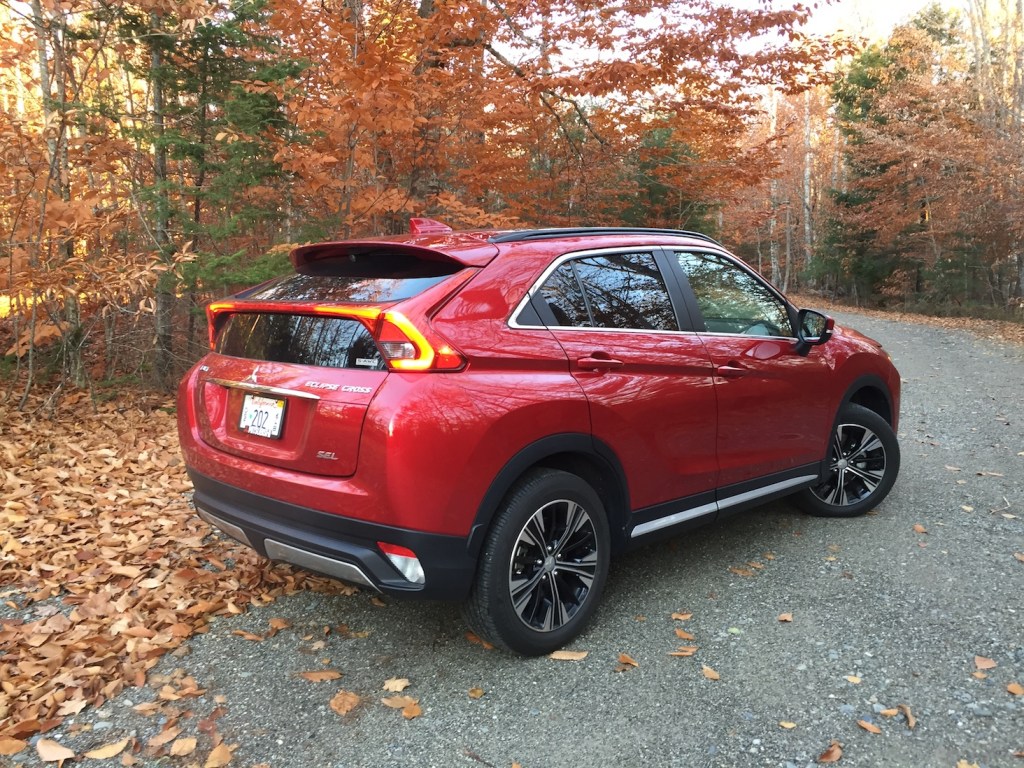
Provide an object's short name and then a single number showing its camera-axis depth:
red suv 2.63
